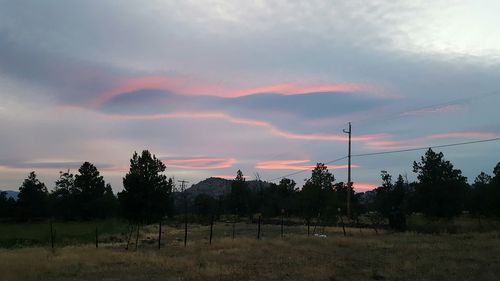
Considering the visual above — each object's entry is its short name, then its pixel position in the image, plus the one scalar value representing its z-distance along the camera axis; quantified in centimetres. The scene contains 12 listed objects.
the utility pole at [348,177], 5622
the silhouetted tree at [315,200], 7056
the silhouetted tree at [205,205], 11473
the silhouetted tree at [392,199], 4707
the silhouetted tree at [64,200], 10306
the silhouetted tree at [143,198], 3809
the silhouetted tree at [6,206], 9575
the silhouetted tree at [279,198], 9838
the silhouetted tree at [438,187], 7512
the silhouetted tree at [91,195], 9994
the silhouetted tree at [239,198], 11800
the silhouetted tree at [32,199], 10050
